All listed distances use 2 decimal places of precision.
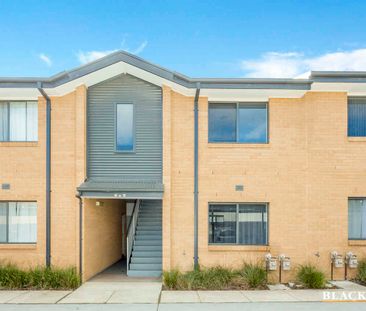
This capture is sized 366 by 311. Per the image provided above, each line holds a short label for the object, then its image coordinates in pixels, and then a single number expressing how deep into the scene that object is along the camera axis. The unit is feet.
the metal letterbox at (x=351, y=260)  36.63
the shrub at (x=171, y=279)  34.01
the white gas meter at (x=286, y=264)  36.47
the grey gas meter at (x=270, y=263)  36.11
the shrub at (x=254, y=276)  34.24
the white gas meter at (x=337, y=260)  36.65
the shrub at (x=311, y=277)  33.96
